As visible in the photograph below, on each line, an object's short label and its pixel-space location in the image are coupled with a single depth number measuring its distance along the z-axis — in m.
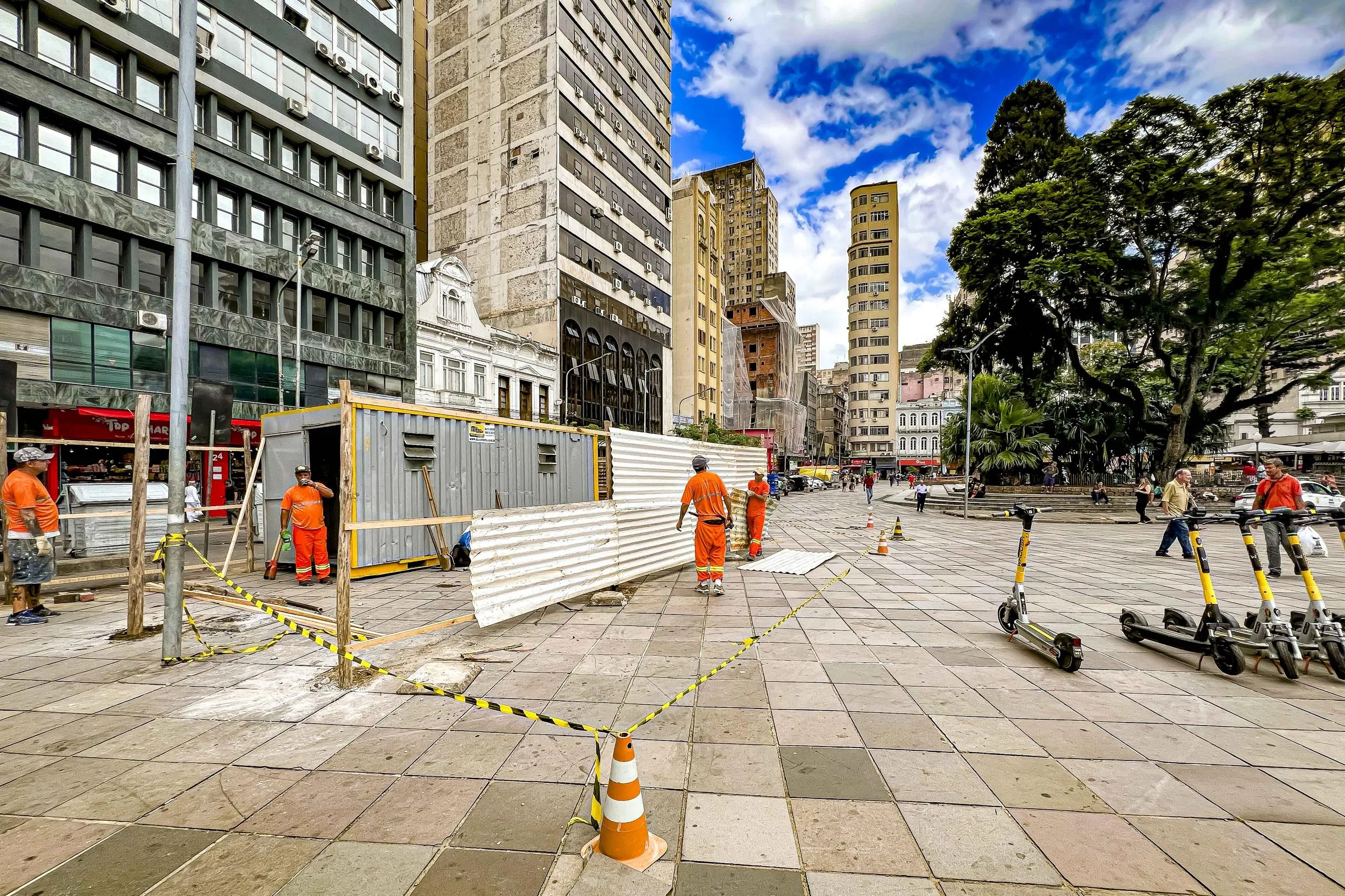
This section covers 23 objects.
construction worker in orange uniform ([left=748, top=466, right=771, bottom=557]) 10.98
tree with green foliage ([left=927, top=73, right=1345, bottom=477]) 20.25
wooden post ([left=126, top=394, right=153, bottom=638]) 5.51
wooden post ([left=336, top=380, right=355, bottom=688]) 4.36
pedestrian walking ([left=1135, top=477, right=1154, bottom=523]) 18.56
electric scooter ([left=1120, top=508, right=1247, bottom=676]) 4.47
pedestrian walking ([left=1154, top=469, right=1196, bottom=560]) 11.07
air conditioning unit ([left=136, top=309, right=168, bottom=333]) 18.56
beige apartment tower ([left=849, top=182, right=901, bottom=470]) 82.00
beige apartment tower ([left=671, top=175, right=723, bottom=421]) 53.81
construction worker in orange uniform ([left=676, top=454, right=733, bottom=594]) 7.65
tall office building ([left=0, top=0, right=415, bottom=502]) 16.72
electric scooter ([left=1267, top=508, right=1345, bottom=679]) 4.31
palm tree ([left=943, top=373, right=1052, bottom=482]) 28.56
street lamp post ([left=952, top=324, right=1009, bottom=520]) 22.05
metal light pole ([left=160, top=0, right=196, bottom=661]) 4.90
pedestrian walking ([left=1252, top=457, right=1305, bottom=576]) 8.44
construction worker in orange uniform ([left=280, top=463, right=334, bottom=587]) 8.24
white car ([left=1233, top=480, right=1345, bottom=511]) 19.52
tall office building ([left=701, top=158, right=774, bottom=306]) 99.31
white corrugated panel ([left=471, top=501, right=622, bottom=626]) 5.84
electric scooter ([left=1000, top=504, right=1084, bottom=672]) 4.59
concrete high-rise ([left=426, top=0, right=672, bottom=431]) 35.12
